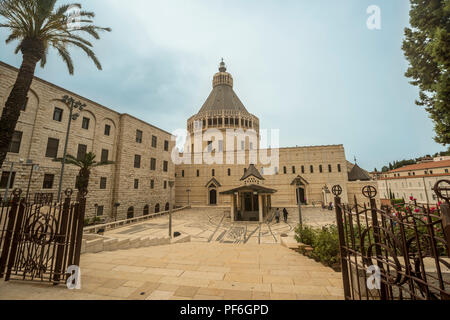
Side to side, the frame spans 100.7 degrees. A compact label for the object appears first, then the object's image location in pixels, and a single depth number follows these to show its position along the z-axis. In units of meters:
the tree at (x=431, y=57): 7.51
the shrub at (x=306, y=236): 7.72
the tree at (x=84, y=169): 15.76
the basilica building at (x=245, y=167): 31.95
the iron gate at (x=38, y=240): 3.90
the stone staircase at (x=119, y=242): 8.04
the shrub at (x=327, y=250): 5.52
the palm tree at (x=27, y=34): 7.67
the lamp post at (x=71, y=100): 14.40
